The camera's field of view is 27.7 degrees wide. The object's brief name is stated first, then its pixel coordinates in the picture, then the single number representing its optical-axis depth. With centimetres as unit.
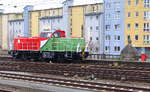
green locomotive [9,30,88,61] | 2967
